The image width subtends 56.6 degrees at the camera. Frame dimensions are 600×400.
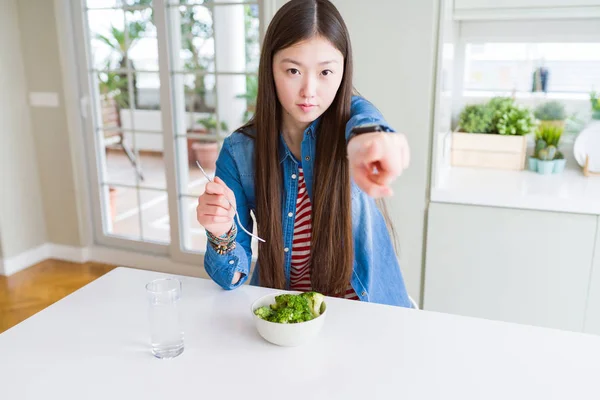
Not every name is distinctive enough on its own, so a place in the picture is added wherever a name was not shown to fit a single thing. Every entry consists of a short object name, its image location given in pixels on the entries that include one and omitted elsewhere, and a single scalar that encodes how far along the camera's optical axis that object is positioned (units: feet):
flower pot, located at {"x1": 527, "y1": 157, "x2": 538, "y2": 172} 8.27
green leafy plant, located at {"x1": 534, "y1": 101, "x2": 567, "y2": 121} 8.47
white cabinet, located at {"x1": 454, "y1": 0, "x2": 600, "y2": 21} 6.79
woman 3.92
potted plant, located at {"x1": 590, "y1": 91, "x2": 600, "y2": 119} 8.19
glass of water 3.44
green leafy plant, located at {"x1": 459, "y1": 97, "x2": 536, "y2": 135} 8.36
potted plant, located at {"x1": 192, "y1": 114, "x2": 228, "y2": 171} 20.75
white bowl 3.40
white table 3.08
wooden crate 8.36
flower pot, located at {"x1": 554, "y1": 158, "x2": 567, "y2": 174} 8.15
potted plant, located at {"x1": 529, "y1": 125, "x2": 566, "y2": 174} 8.13
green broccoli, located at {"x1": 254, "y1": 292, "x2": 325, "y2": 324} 3.49
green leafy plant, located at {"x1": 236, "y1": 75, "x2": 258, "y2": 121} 18.47
